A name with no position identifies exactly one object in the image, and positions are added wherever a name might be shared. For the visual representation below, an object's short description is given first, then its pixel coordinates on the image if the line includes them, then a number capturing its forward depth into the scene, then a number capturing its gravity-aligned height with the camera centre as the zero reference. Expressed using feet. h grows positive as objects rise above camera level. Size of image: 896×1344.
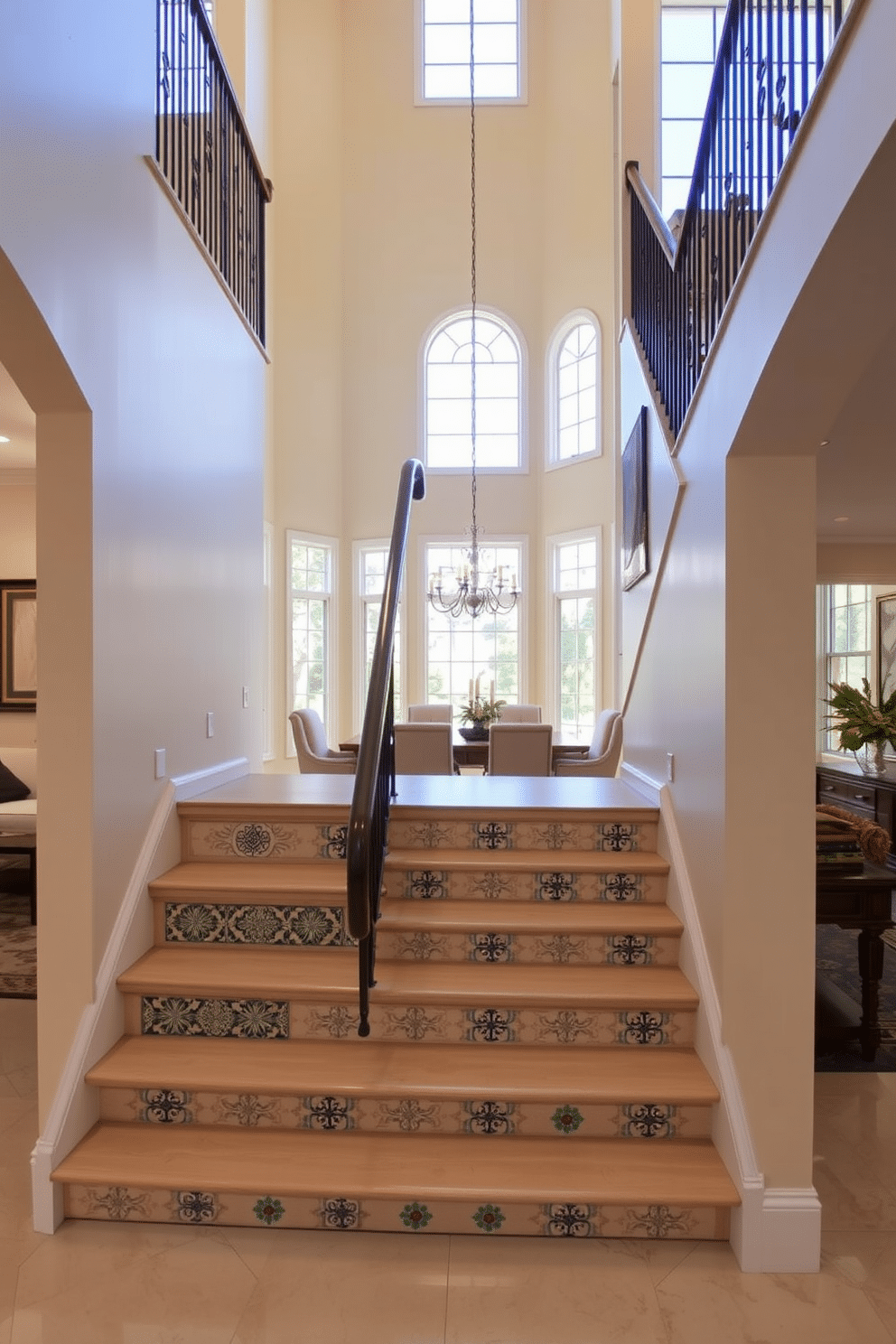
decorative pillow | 21.58 -2.75
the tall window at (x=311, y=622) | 30.42 +1.73
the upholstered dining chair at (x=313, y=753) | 18.62 -1.68
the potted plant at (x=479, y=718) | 23.37 -1.20
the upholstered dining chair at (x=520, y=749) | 18.01 -1.52
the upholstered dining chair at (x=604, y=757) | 18.93 -1.78
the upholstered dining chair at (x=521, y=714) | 25.03 -1.14
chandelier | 24.02 +2.20
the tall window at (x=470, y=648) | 31.96 +0.89
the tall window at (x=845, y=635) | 25.93 +1.09
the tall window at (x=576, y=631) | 29.94 +1.38
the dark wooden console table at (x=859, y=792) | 21.39 -3.08
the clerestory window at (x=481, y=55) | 32.42 +22.20
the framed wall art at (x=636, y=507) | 13.26 +2.58
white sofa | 18.35 -2.91
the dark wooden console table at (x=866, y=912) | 11.59 -3.09
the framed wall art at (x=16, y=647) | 23.04 +0.69
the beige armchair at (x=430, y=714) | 25.20 -1.14
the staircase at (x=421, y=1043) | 7.73 -3.70
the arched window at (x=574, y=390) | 29.96 +9.61
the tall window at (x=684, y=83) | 17.49 +12.56
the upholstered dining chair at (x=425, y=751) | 17.78 -1.54
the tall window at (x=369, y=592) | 32.09 +2.89
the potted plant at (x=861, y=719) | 20.31 -1.08
